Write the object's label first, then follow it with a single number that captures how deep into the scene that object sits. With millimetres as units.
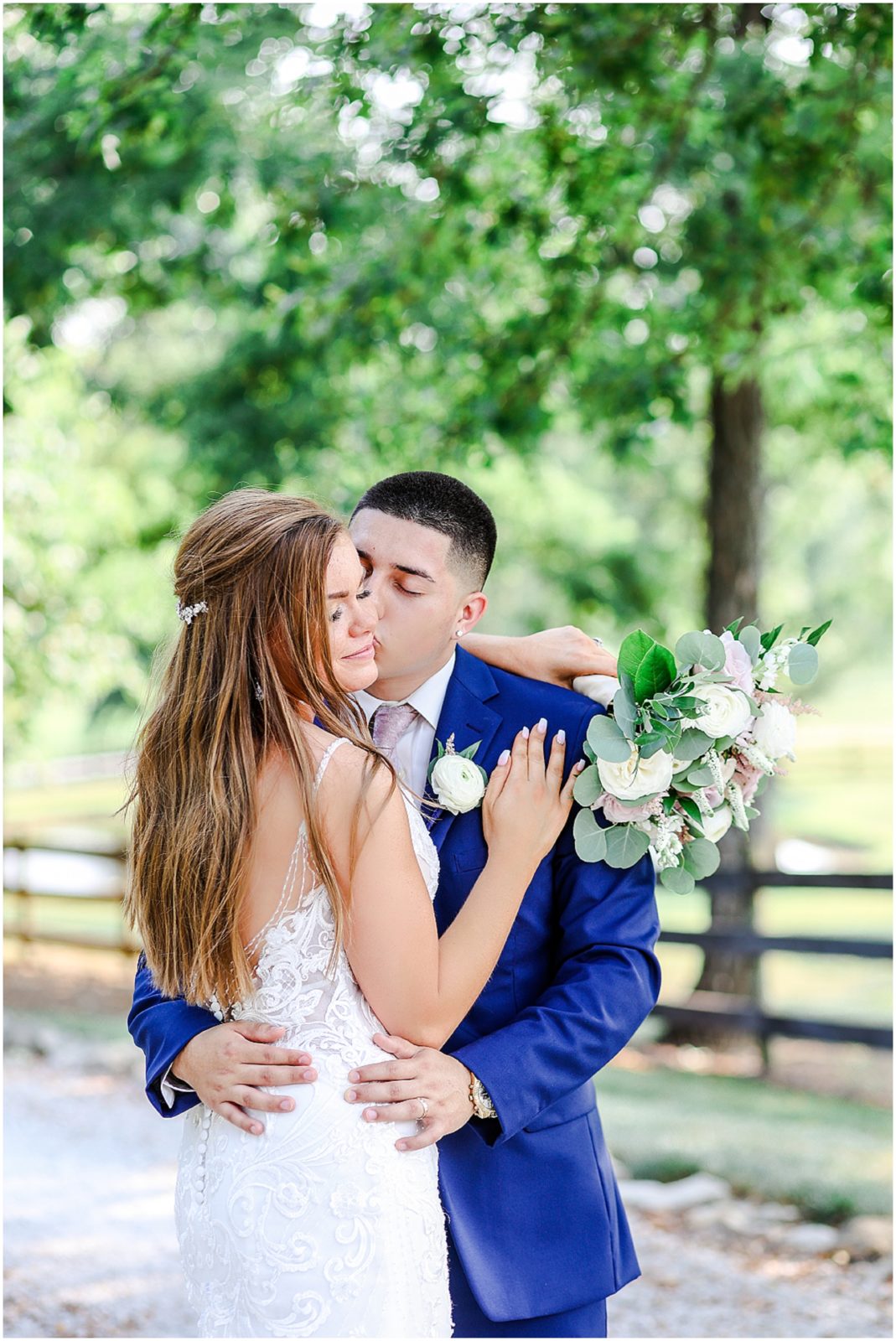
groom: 2441
